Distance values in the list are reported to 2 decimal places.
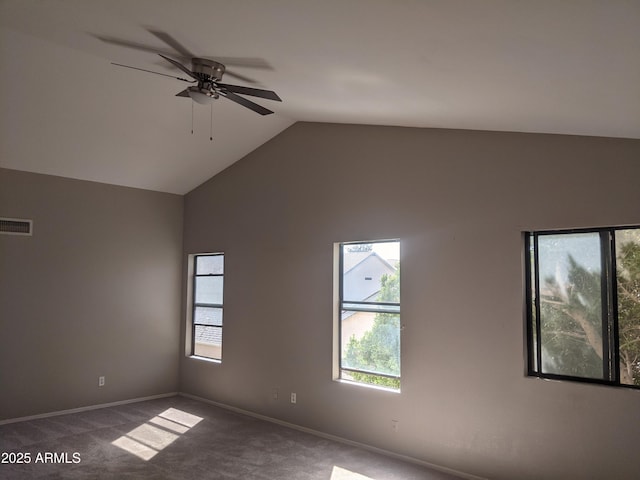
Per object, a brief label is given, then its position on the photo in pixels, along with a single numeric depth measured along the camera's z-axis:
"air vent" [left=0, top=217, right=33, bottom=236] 5.66
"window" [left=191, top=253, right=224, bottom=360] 6.81
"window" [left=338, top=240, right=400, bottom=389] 4.81
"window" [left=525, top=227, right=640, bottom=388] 3.47
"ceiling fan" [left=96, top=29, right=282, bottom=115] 3.44
